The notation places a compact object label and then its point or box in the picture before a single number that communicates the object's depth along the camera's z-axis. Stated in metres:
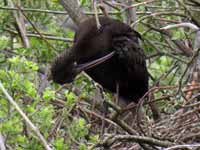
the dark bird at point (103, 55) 9.58
